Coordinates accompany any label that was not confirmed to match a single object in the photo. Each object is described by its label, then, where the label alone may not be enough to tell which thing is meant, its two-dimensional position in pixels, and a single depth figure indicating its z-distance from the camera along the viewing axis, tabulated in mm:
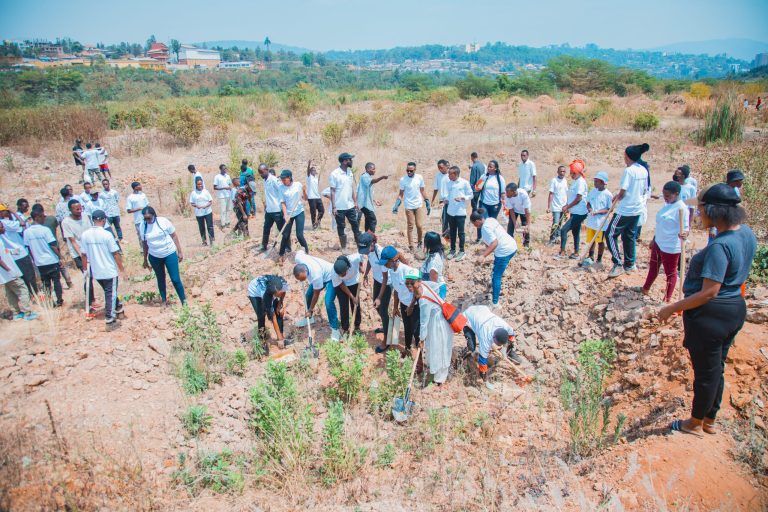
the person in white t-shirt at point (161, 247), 6227
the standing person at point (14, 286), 6488
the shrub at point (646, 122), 18844
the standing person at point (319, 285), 5844
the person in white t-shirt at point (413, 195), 7891
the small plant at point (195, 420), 4363
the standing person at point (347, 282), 5477
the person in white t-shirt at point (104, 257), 5969
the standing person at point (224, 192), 10500
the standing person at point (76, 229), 7281
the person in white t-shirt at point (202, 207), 9164
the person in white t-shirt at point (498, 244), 6031
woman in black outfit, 3152
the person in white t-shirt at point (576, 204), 6984
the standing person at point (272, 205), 7805
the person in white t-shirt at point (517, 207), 7824
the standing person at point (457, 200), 7484
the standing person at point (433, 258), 5418
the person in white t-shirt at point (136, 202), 9062
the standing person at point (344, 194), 7707
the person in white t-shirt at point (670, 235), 4965
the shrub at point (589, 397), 3771
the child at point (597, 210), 6617
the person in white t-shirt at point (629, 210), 5707
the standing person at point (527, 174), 9906
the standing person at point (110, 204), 9555
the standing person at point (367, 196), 7809
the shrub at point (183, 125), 18297
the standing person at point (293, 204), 7652
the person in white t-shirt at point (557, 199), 8383
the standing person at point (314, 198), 9438
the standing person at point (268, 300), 5535
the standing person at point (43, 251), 6770
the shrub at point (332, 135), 17422
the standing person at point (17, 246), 6688
